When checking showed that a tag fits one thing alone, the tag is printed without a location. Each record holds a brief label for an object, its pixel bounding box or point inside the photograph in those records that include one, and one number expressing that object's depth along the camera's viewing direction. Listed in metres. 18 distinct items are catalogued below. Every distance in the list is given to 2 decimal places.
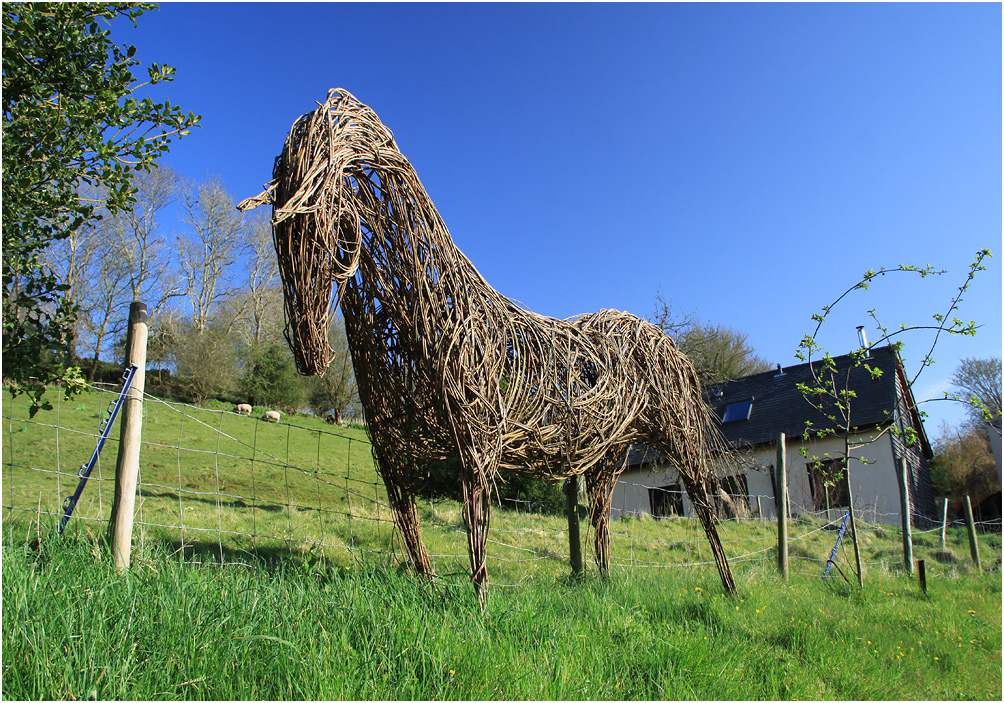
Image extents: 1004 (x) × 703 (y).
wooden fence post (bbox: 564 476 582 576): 6.16
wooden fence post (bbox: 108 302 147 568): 3.20
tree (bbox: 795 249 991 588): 6.86
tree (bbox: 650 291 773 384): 25.24
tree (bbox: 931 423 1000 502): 22.61
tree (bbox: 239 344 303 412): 24.42
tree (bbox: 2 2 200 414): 3.81
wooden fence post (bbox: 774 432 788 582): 6.77
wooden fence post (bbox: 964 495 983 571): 10.64
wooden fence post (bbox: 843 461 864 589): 6.85
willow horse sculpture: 3.29
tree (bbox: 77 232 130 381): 25.41
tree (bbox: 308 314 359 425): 26.38
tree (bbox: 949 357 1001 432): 26.90
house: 17.66
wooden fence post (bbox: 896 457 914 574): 8.19
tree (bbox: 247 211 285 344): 28.44
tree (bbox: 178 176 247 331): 27.86
